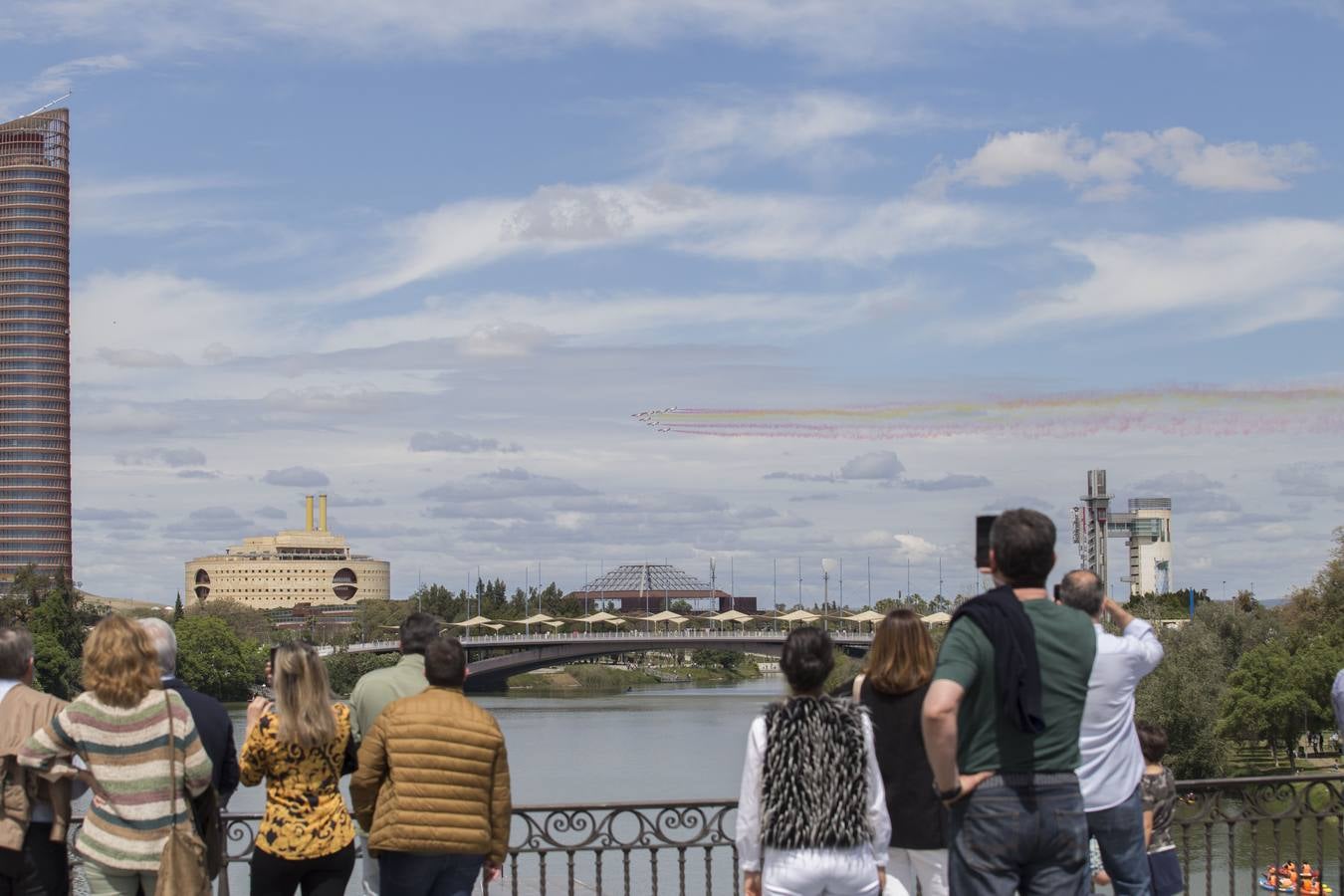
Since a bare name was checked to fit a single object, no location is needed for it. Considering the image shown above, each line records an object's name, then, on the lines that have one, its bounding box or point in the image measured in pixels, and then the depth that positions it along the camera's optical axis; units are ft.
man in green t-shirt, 17.13
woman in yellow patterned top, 20.83
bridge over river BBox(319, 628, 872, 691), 269.44
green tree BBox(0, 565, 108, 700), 211.82
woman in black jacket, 20.24
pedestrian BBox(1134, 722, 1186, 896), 24.11
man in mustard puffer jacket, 20.36
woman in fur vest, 18.43
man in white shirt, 20.59
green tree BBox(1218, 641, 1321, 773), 135.33
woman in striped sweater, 20.02
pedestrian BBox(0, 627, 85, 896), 21.13
